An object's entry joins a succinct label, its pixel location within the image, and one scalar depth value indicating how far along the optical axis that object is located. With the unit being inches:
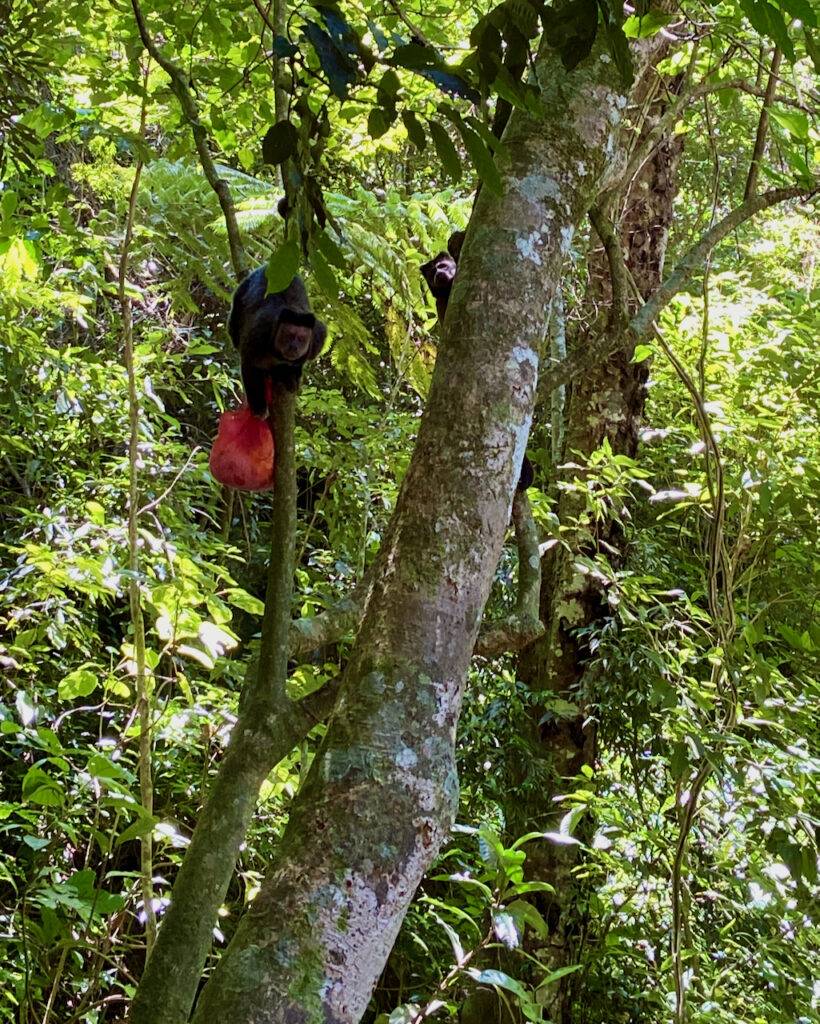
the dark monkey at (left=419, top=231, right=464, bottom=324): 119.4
